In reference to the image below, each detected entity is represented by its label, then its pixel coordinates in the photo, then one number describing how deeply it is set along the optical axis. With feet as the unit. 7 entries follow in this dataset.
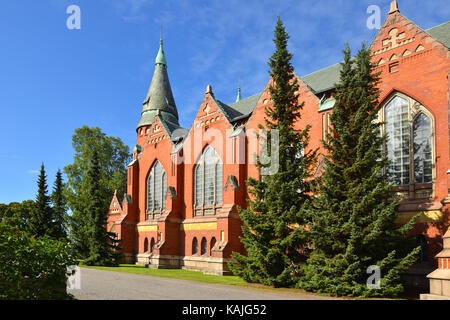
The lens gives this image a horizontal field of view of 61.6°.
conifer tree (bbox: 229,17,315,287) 62.23
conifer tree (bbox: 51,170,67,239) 122.21
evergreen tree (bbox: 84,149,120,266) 107.76
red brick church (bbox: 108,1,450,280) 63.67
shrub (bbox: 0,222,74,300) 24.93
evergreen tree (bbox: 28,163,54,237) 117.80
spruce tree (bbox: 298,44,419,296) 51.37
